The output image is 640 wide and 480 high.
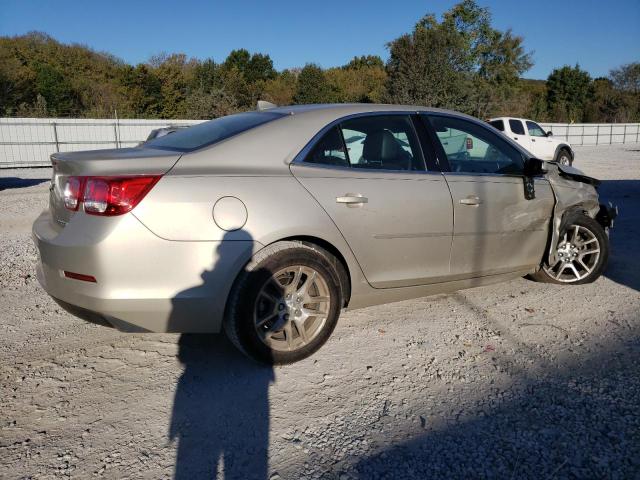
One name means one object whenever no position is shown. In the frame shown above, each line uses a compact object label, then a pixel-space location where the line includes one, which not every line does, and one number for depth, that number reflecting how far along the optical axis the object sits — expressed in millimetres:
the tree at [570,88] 54469
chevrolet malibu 2637
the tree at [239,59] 52406
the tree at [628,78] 50562
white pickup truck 17109
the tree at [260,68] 52125
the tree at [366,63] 59594
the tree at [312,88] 42594
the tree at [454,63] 35406
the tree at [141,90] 37406
